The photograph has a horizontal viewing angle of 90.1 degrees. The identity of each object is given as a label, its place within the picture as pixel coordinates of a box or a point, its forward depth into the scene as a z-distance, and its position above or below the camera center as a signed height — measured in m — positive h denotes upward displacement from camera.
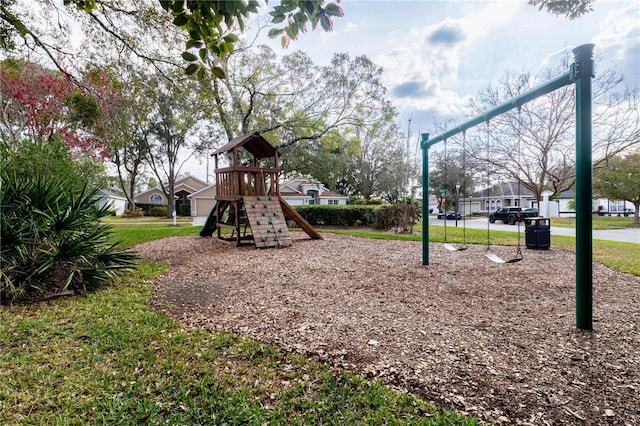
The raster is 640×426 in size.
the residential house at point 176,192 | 37.31 +2.62
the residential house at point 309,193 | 32.47 +2.04
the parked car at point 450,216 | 28.23 -0.44
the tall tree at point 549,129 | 13.05 +3.59
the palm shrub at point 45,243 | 3.79 -0.36
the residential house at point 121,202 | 41.45 +1.62
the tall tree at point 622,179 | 17.89 +1.77
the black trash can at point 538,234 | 7.91 -0.59
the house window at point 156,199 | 38.62 +1.80
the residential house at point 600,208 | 28.71 +0.18
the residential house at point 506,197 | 32.19 +1.44
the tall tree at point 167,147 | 25.69 +5.99
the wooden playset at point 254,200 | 8.34 +0.37
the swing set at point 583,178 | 2.85 +0.28
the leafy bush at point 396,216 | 13.11 -0.19
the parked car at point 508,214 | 19.41 -0.22
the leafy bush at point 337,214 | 15.30 -0.10
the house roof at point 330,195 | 33.13 +1.84
